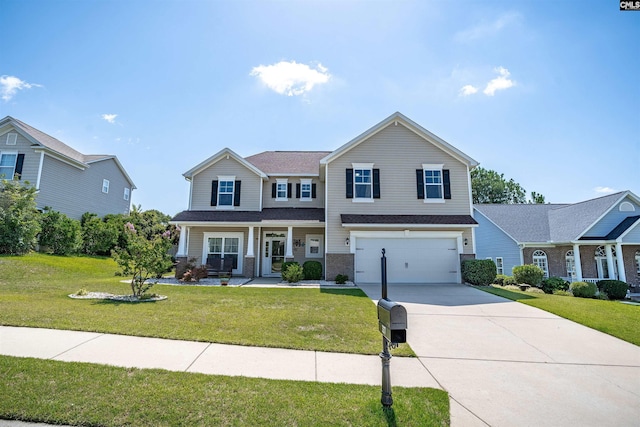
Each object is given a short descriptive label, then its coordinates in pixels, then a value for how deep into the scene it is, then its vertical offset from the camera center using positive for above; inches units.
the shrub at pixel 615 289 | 623.5 -65.0
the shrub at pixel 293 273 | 551.5 -33.7
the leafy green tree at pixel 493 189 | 1852.9 +423.4
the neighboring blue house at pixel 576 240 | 735.7 +45.7
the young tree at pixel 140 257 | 374.3 -3.8
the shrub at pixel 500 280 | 692.1 -53.8
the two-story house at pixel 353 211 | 593.0 +95.3
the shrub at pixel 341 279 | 563.5 -44.3
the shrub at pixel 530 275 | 653.9 -39.0
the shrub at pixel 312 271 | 602.9 -31.4
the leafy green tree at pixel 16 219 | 600.5 +69.7
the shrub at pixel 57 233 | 692.7 +47.1
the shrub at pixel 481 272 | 559.8 -28.6
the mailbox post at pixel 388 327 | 124.9 -30.1
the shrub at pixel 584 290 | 561.3 -60.8
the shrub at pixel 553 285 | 614.5 -57.2
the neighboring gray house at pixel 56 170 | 750.5 +226.3
